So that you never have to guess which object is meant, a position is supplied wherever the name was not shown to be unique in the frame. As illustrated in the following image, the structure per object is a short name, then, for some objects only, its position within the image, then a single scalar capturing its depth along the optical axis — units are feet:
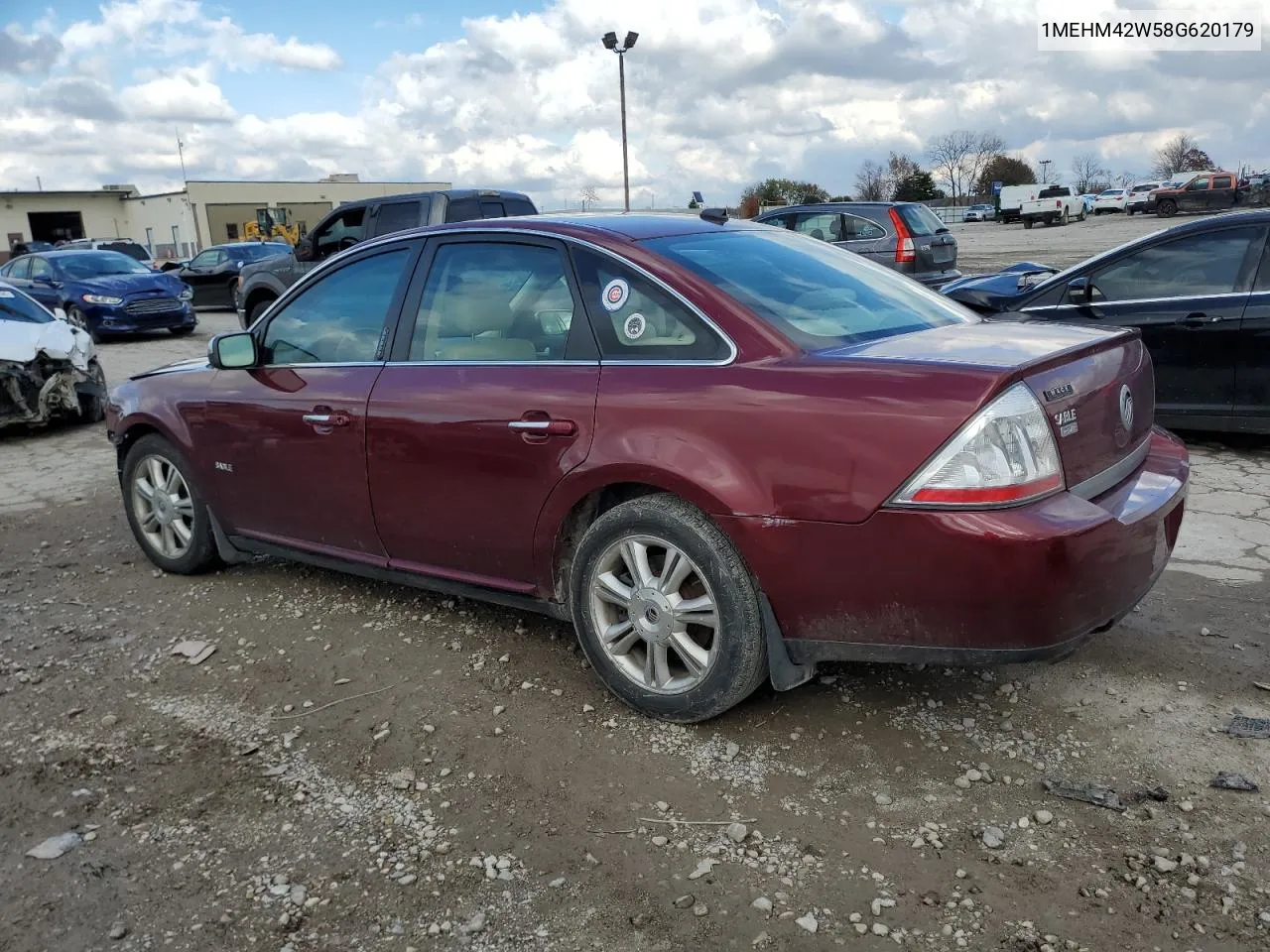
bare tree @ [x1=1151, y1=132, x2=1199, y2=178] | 286.87
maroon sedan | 9.12
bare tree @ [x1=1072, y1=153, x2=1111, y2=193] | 304.50
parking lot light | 82.87
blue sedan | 54.03
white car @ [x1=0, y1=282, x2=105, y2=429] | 29.04
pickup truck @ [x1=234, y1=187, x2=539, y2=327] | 41.73
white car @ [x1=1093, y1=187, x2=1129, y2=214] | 188.96
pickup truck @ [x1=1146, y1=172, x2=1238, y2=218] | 152.87
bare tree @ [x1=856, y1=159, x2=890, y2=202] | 248.44
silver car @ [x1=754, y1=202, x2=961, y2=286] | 43.98
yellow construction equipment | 140.97
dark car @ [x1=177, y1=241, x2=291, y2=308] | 70.54
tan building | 208.13
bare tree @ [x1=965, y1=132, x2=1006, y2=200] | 275.80
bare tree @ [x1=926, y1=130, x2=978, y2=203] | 275.80
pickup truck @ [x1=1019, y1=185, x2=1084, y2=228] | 156.46
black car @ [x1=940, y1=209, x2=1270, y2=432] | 20.54
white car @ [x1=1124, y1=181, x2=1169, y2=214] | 175.22
